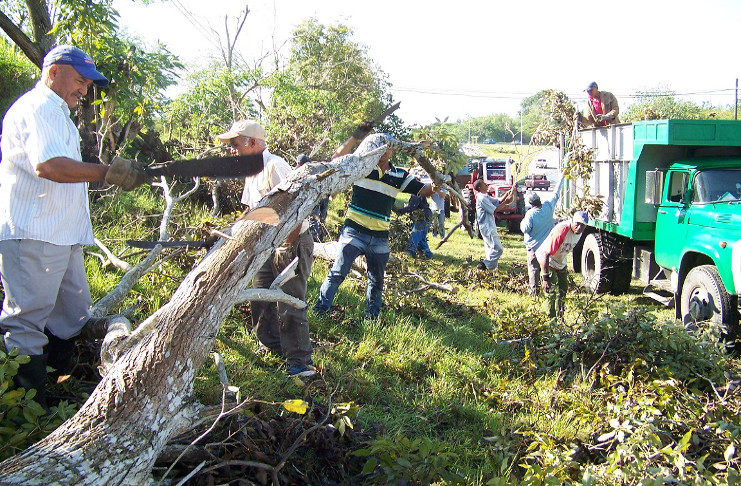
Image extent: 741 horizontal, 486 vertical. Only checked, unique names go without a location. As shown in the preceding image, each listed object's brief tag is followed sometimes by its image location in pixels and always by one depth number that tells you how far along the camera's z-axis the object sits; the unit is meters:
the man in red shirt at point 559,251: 6.71
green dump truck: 6.01
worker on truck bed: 9.48
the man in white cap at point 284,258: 4.08
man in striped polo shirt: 5.32
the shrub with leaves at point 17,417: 2.46
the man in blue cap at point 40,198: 2.73
